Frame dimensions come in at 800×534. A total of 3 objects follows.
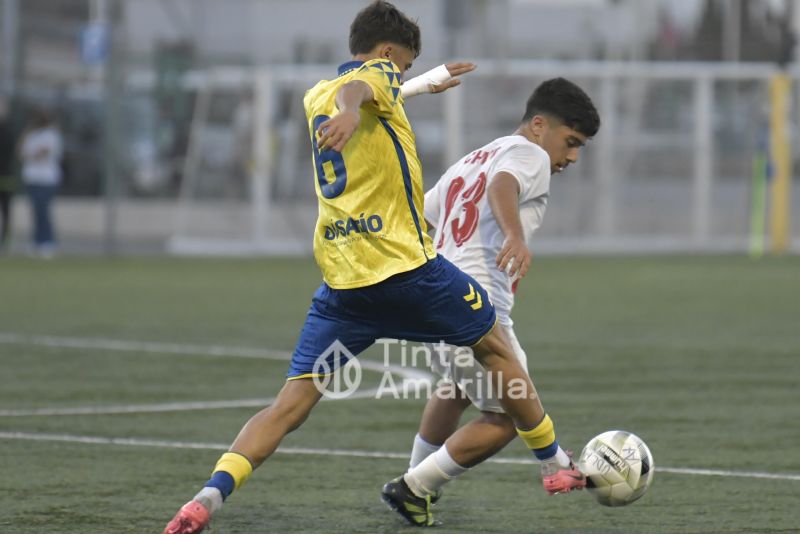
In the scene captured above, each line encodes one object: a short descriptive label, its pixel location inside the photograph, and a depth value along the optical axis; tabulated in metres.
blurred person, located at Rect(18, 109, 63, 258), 48.69
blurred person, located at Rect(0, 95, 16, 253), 51.65
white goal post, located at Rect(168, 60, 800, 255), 52.84
